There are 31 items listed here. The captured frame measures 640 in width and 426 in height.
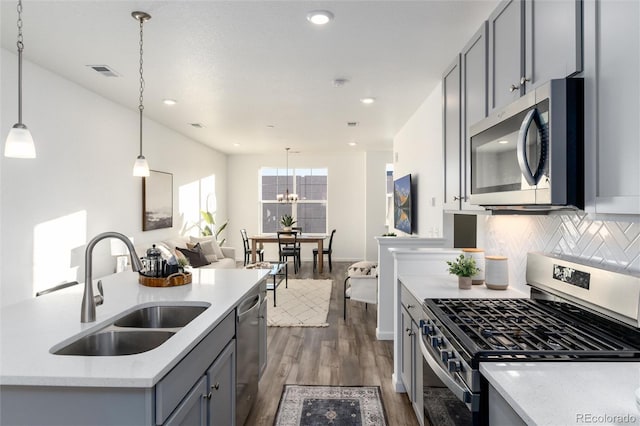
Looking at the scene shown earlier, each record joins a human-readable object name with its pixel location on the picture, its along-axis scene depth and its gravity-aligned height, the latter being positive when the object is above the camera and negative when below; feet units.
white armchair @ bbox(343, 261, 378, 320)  14.39 -2.89
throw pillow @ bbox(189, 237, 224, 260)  21.45 -1.79
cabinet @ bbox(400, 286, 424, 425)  6.84 -2.77
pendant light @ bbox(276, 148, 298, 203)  29.75 +1.20
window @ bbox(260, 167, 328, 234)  31.24 +1.27
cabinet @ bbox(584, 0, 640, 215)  3.36 +1.04
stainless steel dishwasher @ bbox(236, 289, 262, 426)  7.09 -2.92
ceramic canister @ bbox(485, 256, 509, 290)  7.23 -1.15
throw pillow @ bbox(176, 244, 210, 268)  18.86 -2.27
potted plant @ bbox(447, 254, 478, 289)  7.39 -1.15
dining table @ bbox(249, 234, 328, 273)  25.34 -1.94
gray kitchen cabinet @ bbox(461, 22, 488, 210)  6.79 +2.37
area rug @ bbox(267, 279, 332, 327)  15.06 -4.31
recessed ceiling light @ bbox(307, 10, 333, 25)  7.96 +4.23
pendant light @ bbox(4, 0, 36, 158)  5.98 +1.08
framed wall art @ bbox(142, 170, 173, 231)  17.89 +0.54
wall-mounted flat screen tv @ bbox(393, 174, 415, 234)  16.72 +0.40
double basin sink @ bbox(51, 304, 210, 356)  5.05 -1.81
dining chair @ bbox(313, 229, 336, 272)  26.48 -2.89
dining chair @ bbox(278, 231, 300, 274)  24.73 -2.38
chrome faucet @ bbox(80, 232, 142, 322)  5.22 -1.14
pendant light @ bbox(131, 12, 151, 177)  9.91 +1.17
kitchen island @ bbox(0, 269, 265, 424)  3.76 -1.62
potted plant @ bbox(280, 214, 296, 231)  27.53 -0.72
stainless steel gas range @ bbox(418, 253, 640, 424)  3.99 -1.47
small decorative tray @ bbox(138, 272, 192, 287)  7.70 -1.43
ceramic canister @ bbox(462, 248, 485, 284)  7.78 -1.03
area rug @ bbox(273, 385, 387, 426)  8.18 -4.53
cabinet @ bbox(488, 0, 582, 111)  4.14 +2.21
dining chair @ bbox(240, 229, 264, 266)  26.15 -2.80
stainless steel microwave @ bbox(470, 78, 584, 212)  4.09 +0.76
